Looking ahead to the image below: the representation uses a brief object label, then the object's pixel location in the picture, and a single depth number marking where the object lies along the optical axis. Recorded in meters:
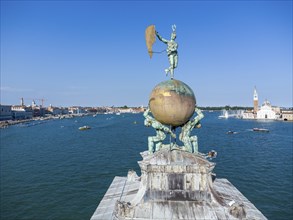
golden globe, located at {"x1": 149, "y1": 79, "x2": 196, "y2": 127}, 8.77
